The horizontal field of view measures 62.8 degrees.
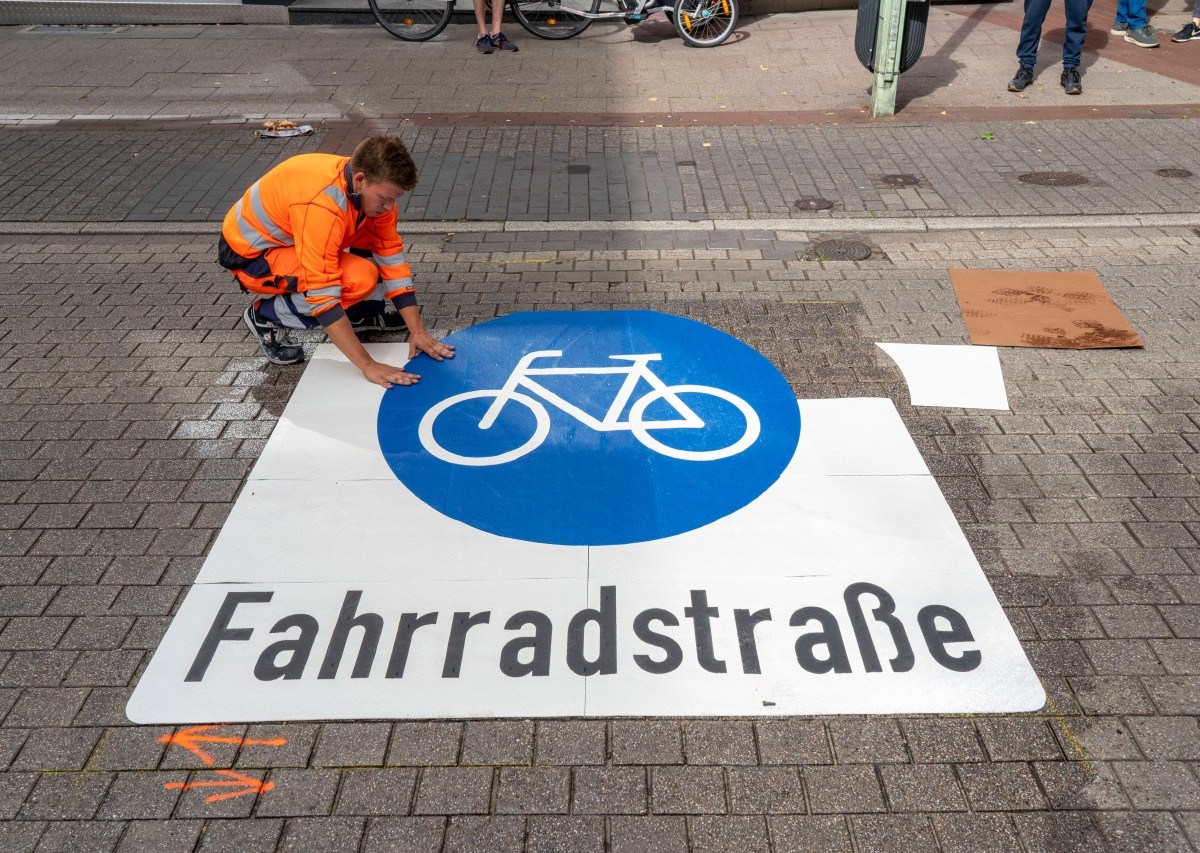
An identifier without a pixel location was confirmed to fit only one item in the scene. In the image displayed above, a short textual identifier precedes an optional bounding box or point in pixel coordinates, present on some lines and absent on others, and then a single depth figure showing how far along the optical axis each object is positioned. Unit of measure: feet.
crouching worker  16.22
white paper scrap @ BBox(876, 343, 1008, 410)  17.89
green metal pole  30.27
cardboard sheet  19.80
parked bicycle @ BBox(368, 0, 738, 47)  39.63
